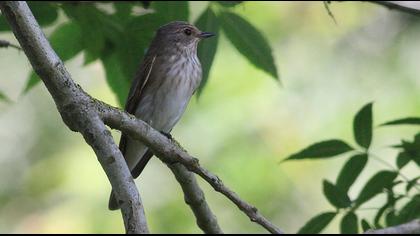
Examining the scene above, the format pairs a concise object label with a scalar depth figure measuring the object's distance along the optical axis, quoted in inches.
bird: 373.1
